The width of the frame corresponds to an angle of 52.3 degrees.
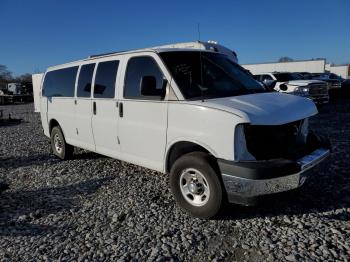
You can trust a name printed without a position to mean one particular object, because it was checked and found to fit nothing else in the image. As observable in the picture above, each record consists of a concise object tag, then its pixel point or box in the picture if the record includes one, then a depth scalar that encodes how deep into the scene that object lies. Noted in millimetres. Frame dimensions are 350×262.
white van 3840
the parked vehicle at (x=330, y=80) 24922
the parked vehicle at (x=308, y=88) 16047
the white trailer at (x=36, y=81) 25469
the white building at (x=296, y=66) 42750
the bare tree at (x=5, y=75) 90369
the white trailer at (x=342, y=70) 67131
